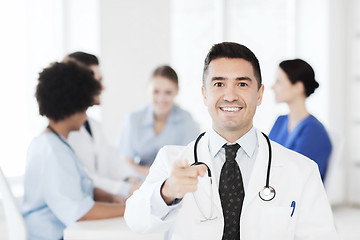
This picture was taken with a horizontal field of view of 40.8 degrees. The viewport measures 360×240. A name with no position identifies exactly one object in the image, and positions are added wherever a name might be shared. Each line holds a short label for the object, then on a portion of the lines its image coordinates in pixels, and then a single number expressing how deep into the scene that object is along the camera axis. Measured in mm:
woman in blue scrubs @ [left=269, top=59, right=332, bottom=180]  2895
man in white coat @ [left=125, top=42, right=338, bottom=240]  1618
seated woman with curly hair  2246
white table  2049
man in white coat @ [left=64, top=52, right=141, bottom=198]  2770
